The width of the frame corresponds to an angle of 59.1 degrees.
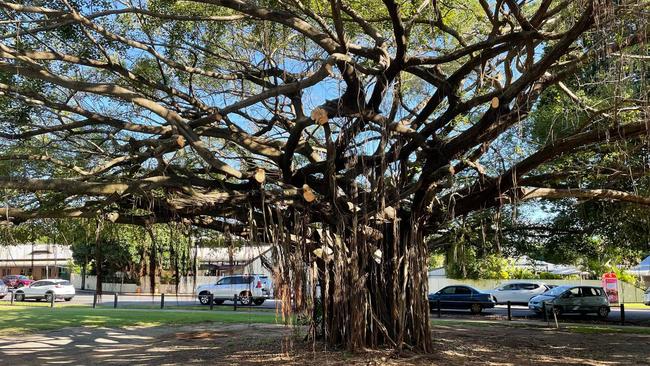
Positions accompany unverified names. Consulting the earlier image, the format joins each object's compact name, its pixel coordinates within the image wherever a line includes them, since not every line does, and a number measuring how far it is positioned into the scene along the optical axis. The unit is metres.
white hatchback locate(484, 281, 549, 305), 27.40
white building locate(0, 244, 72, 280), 46.13
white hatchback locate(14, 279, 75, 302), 30.41
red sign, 29.72
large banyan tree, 7.60
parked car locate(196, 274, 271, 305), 27.08
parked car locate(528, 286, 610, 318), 22.11
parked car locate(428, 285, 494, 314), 23.88
